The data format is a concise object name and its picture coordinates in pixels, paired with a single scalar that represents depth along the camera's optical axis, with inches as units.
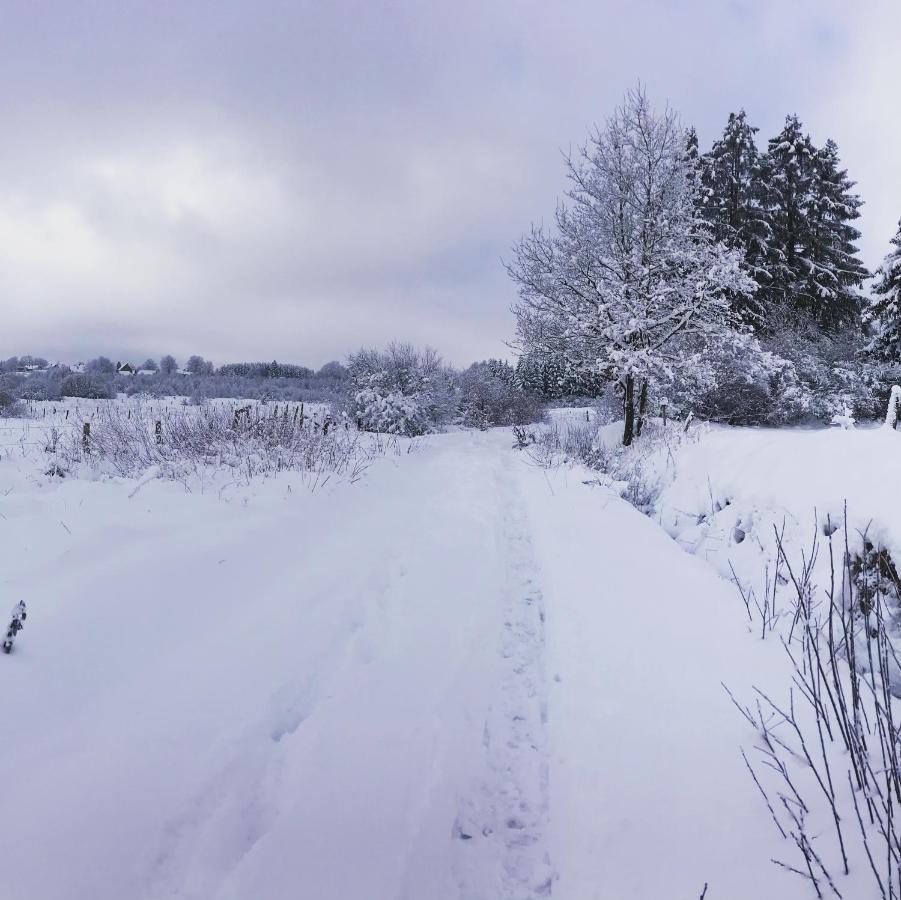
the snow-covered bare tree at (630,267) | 428.5
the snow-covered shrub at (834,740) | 58.8
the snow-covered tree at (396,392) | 841.5
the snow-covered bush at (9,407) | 927.0
